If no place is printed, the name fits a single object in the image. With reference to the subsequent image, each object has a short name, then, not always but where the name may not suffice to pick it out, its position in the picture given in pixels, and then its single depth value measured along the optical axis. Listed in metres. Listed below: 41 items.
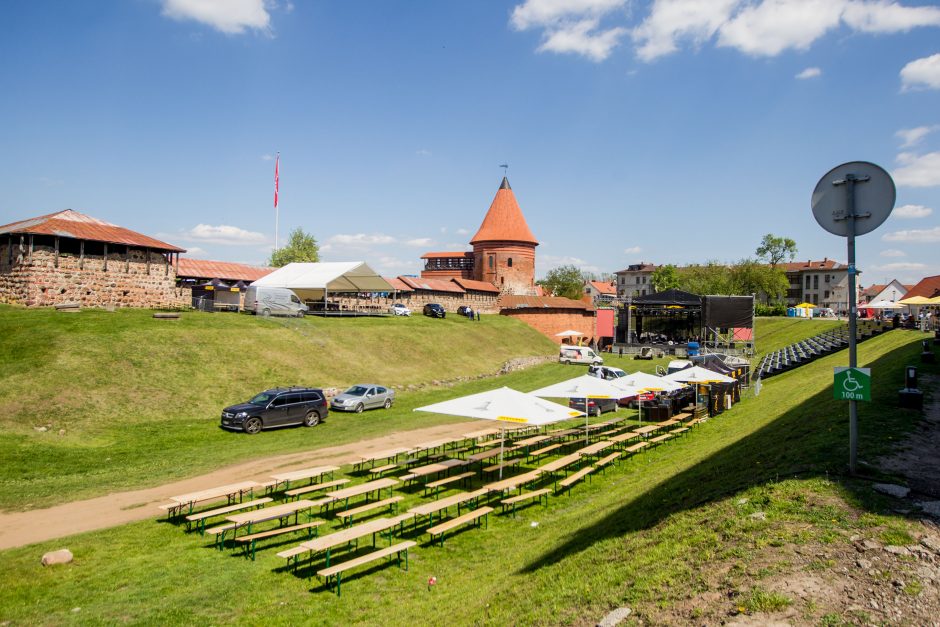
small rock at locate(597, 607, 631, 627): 5.21
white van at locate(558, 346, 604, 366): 43.41
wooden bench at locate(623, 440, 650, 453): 16.39
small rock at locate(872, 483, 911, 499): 6.38
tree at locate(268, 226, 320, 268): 78.19
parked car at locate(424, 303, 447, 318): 50.69
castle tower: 70.62
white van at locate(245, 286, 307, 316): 35.25
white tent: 38.92
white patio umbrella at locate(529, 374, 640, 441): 16.45
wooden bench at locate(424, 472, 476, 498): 12.52
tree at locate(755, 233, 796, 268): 96.69
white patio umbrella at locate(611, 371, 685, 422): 19.28
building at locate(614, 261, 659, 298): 136.50
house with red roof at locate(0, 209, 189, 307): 28.47
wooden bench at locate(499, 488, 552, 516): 11.41
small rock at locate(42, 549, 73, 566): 8.88
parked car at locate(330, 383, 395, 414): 24.34
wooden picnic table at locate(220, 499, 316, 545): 9.70
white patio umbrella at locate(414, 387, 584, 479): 12.83
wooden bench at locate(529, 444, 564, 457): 15.35
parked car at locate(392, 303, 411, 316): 46.78
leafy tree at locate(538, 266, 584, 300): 89.31
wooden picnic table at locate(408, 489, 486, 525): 10.44
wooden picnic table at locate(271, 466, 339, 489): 12.49
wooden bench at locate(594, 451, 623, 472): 14.24
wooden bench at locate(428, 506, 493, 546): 9.73
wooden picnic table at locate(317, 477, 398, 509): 11.14
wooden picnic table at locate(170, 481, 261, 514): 10.98
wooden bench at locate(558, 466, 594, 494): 12.66
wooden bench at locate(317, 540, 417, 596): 7.97
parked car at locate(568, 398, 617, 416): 23.58
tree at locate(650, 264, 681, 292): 101.76
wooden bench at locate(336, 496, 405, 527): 10.12
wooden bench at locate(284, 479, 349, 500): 11.60
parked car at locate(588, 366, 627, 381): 30.42
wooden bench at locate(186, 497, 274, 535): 10.33
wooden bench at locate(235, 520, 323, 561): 9.47
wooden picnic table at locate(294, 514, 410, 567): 8.55
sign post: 6.60
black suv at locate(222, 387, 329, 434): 19.88
